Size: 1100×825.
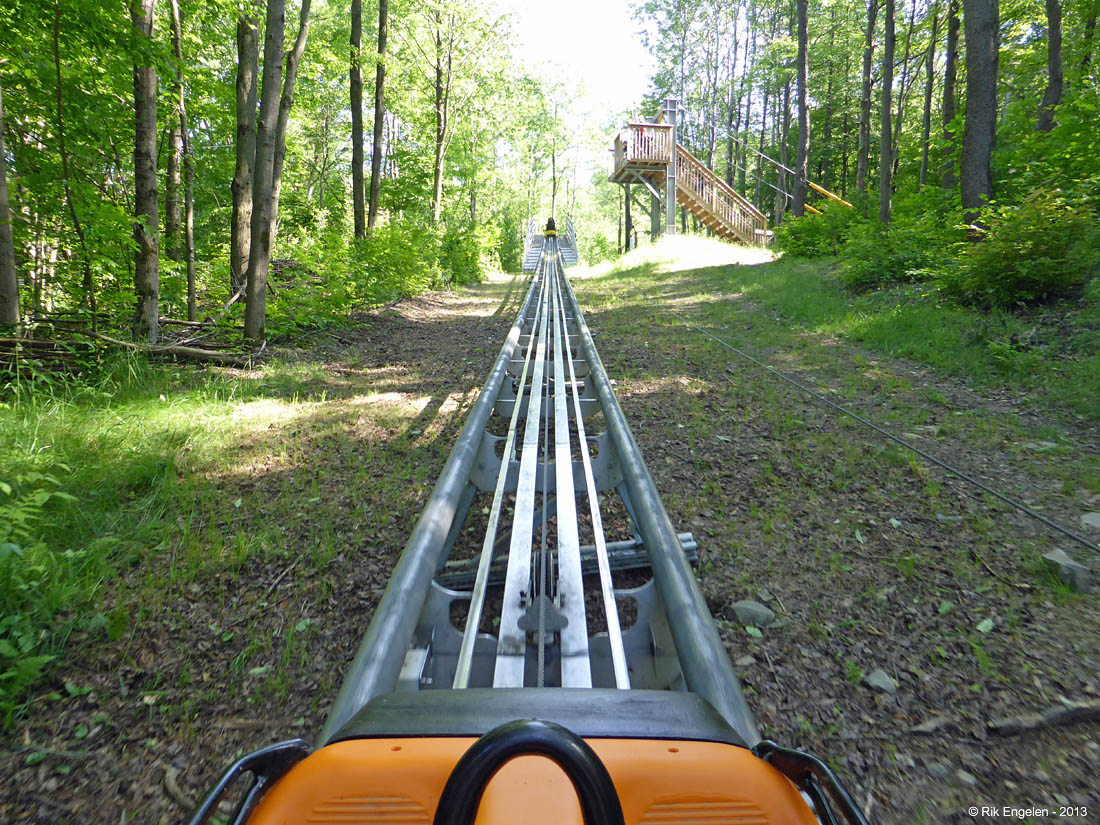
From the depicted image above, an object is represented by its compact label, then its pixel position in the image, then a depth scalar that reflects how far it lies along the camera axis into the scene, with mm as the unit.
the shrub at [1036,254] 6137
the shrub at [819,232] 13641
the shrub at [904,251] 8691
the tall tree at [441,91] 19047
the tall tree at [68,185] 5969
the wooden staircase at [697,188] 21391
